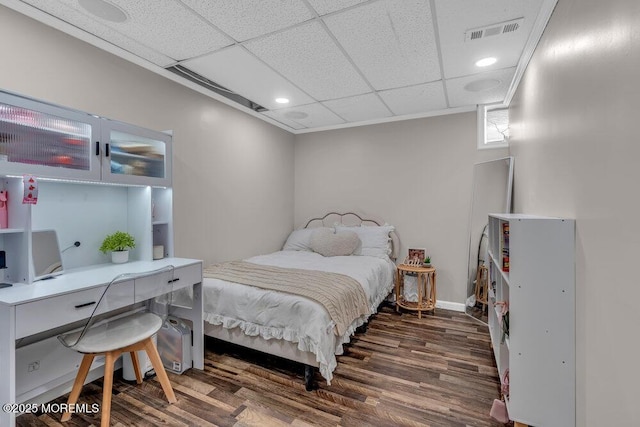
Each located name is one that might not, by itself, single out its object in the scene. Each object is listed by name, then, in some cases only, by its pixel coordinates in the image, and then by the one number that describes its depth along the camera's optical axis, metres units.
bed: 2.11
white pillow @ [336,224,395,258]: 3.80
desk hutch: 1.55
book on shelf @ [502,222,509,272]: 1.90
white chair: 1.65
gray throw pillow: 3.80
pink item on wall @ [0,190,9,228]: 1.70
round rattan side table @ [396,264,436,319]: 3.51
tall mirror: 3.32
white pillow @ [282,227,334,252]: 4.20
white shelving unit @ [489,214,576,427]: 1.50
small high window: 3.50
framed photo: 3.83
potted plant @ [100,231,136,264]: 2.22
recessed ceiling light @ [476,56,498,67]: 2.47
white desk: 1.37
